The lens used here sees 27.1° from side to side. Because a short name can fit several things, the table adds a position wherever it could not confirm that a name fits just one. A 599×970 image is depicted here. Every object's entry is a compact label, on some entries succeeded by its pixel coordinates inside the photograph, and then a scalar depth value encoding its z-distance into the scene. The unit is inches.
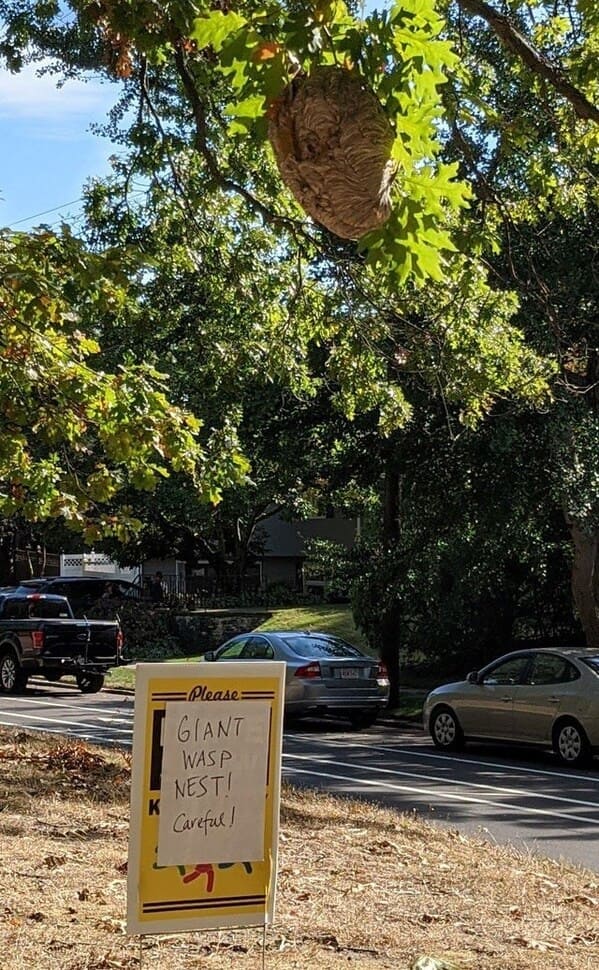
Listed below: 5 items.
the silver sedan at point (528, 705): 611.5
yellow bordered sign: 175.8
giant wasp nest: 146.3
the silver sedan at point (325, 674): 740.6
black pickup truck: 930.7
